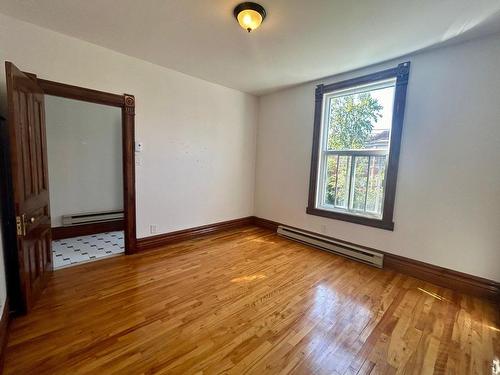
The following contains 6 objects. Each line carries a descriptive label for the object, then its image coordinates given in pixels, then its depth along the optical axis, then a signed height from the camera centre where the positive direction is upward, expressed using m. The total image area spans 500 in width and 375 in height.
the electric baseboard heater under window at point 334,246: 3.00 -1.13
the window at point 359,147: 2.88 +0.33
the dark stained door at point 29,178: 1.78 -0.19
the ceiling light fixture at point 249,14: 1.87 +1.27
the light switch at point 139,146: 3.09 +0.21
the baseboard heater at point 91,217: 3.73 -1.00
